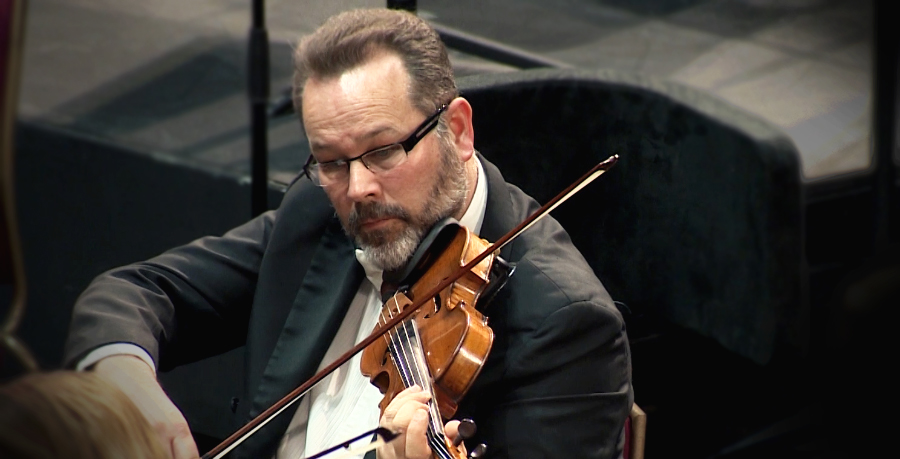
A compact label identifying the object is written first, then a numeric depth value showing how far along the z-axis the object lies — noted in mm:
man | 8457
